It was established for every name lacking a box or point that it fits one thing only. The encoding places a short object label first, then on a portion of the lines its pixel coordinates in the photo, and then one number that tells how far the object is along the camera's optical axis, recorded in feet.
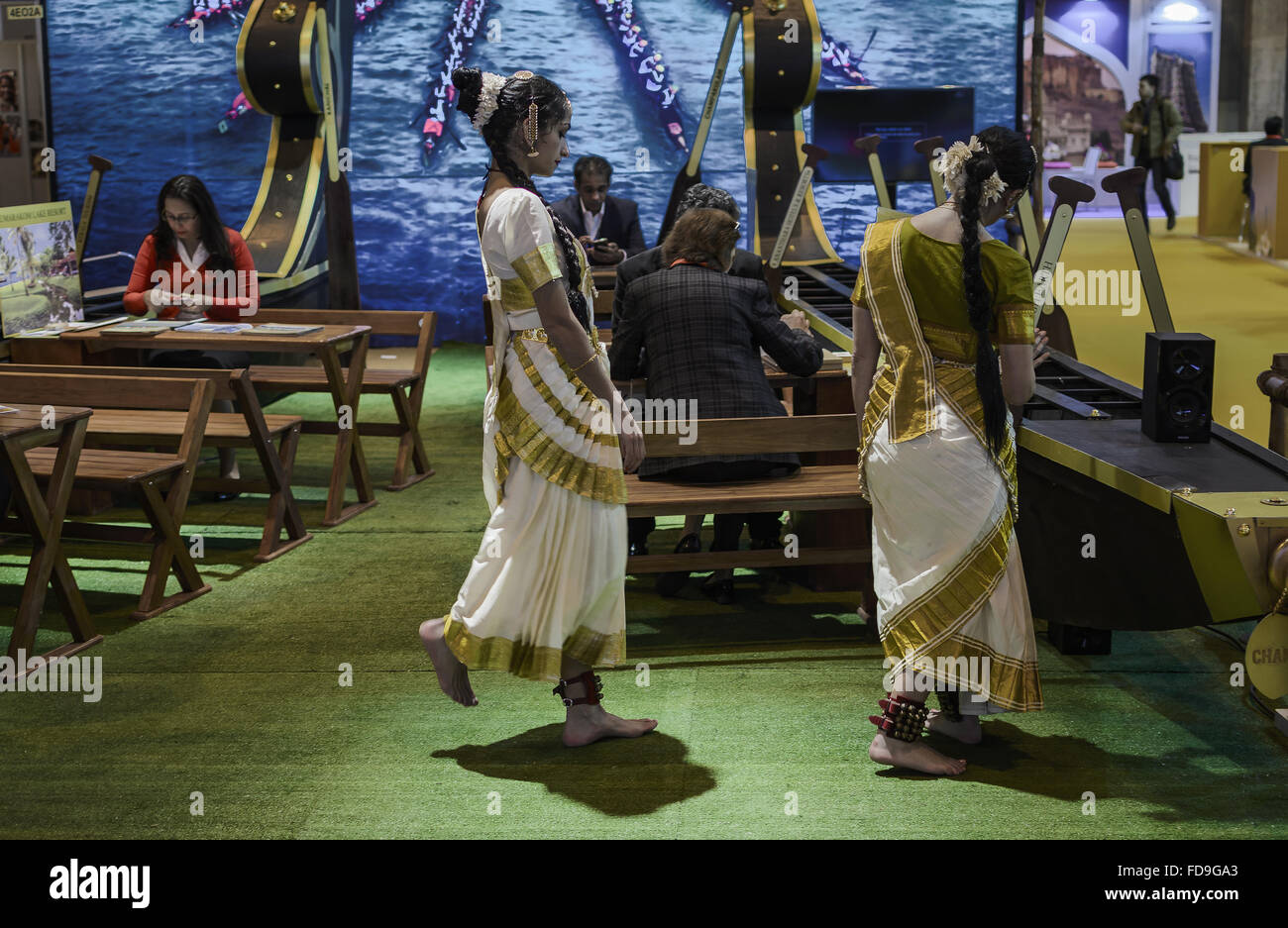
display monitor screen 29.78
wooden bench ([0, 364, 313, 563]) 16.40
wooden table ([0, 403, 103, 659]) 13.08
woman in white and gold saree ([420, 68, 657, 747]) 10.23
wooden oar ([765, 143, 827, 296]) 18.76
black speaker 11.34
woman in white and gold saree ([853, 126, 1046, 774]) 10.04
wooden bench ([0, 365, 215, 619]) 14.99
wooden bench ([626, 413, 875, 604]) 13.51
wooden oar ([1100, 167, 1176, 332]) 12.41
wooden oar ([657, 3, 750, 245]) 25.54
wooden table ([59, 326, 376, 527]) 18.37
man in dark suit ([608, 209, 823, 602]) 14.44
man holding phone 25.34
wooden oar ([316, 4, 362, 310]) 29.09
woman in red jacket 19.89
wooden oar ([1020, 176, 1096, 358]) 12.59
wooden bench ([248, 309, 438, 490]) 19.92
